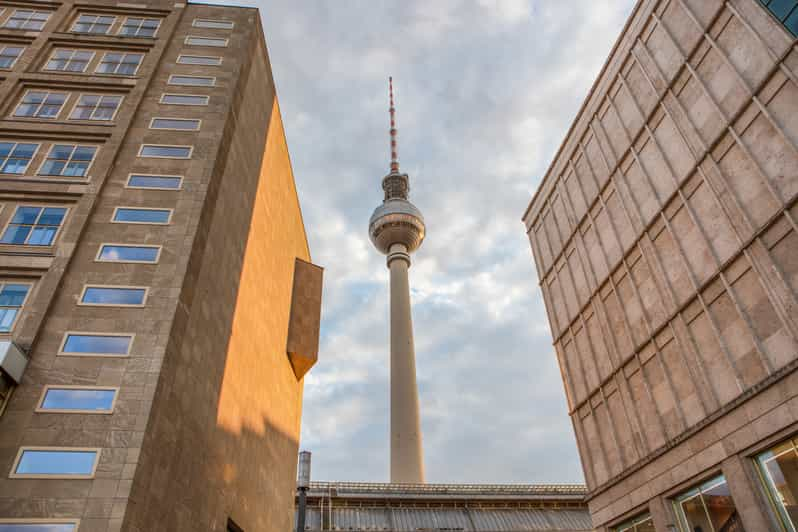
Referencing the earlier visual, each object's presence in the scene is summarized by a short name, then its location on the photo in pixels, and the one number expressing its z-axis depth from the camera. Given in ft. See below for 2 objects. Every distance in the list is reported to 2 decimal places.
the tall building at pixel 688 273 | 67.46
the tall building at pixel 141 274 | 68.39
